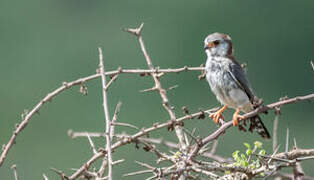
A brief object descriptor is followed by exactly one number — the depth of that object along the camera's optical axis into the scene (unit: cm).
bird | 1378
